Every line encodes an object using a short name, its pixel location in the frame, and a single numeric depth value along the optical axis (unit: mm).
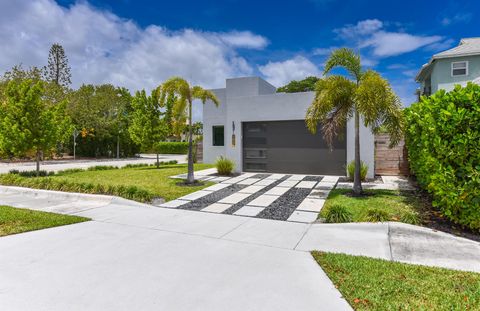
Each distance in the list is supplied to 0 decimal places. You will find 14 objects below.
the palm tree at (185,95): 9609
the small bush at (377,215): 5386
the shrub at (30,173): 12175
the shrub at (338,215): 5613
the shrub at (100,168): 15385
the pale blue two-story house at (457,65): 17812
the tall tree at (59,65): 32250
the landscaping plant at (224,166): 12352
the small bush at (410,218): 5211
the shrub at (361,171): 10559
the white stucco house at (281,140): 12078
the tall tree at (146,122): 15953
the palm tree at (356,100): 7137
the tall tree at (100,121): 26656
